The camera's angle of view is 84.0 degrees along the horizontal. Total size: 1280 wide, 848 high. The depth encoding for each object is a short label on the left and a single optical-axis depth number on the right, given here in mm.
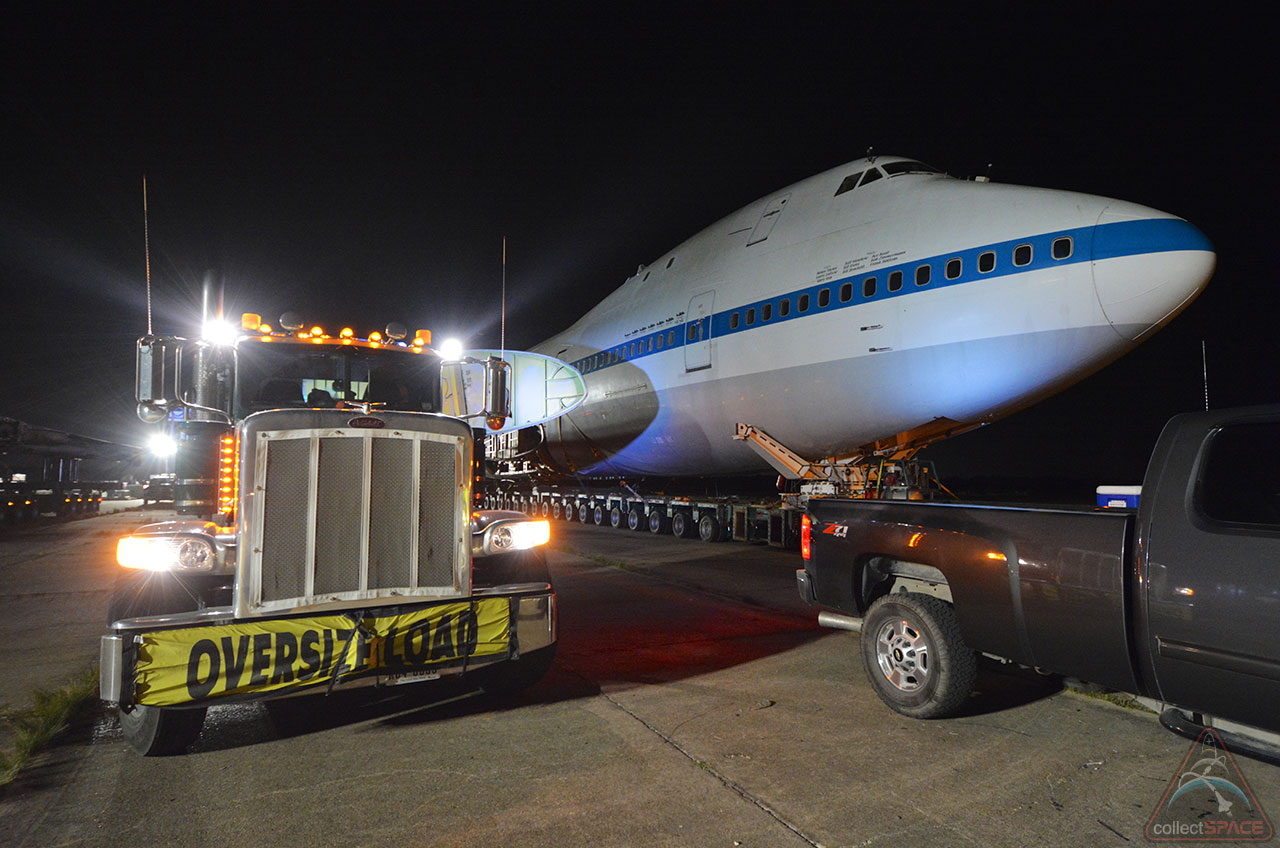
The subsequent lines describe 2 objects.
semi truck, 4074
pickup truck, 3352
